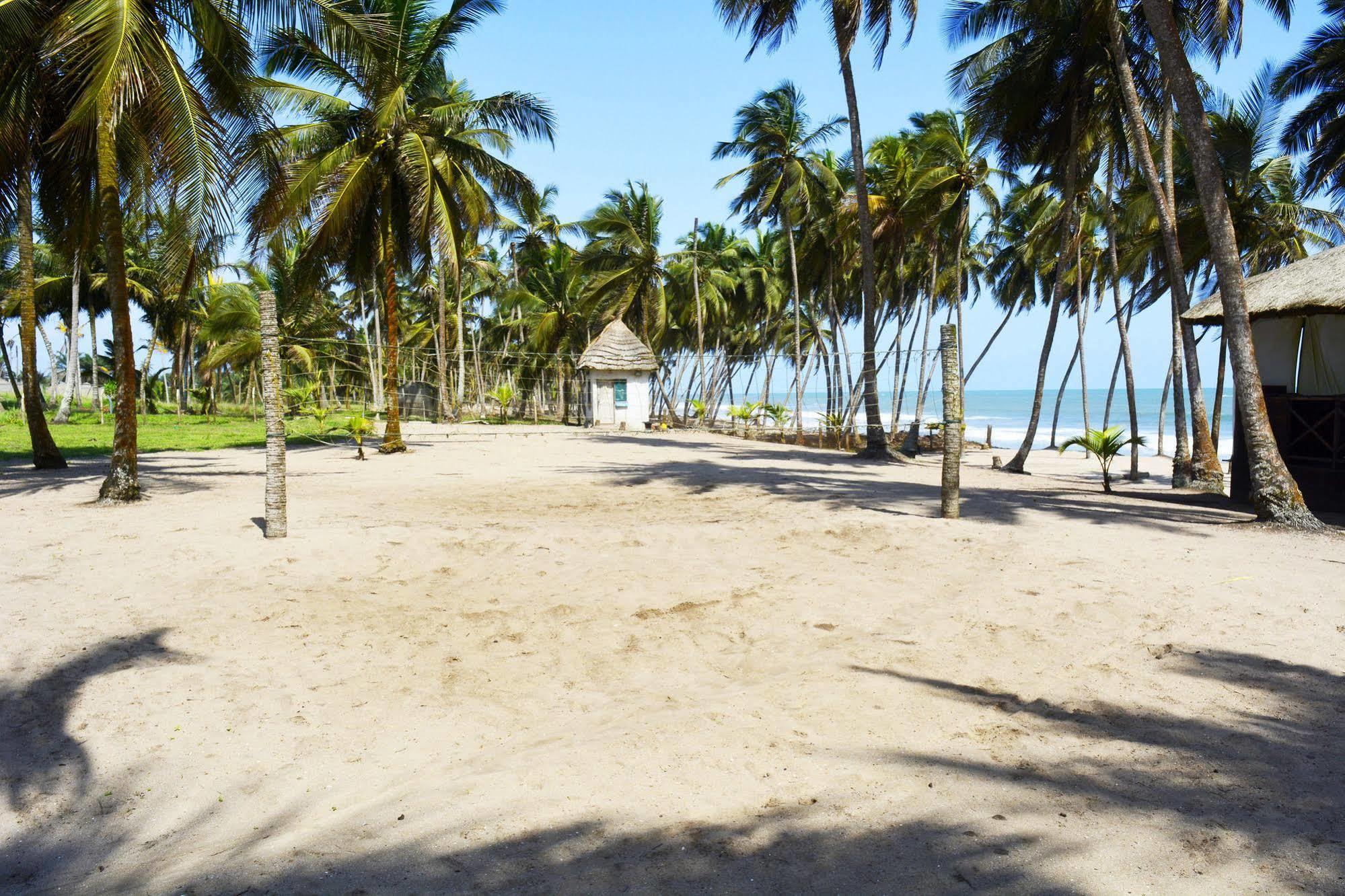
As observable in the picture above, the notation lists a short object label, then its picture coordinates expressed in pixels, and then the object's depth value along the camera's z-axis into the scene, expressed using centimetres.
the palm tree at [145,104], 812
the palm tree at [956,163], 2188
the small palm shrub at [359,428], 1544
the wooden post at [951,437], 941
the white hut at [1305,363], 1048
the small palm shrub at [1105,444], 1251
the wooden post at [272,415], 804
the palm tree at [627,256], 3131
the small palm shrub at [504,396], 2883
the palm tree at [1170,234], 1346
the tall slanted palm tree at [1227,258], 916
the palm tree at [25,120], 876
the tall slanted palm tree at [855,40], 1806
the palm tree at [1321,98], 1780
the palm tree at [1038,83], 1603
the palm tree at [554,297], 3450
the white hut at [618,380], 2823
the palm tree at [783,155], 2658
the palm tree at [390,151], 1527
